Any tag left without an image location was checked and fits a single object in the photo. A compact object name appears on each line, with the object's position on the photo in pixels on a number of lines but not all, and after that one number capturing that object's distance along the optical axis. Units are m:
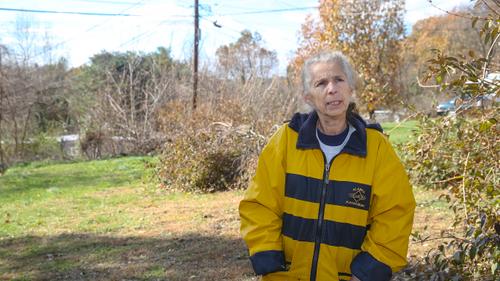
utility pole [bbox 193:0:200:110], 22.11
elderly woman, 2.46
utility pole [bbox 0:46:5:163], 22.83
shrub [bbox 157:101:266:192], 12.45
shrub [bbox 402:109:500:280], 3.47
